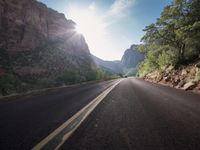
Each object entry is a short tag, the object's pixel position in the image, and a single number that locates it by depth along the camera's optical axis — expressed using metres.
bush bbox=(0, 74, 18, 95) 15.15
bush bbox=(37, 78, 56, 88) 21.06
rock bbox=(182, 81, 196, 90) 10.46
